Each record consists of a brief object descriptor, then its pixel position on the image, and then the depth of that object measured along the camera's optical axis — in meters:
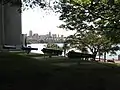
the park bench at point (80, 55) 7.68
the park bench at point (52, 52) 8.72
